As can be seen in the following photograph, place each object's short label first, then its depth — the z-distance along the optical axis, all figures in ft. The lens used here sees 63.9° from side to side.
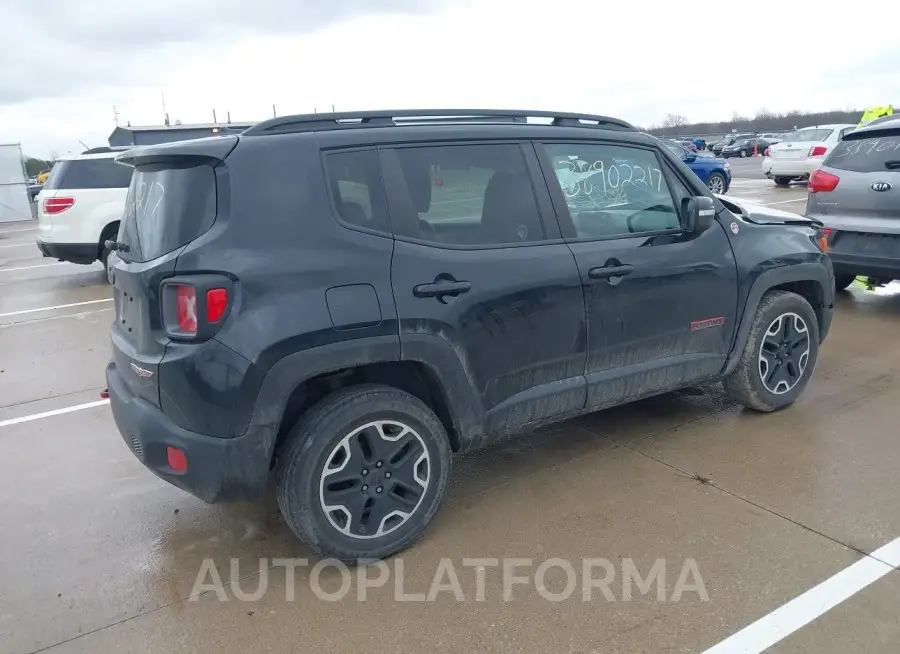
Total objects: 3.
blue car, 60.49
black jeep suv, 9.34
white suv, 34.01
